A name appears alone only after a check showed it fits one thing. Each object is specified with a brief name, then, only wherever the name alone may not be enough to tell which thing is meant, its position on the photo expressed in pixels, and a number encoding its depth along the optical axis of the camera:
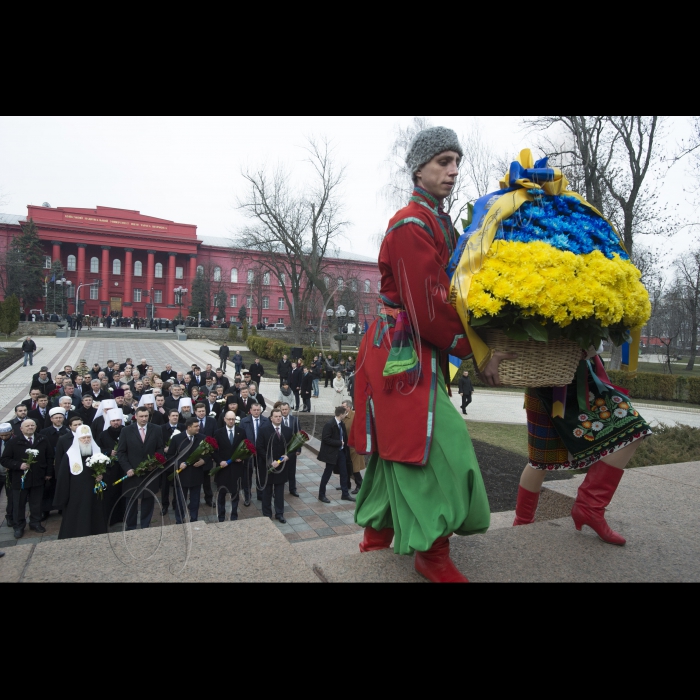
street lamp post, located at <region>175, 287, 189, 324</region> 56.25
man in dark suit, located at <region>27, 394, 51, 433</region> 8.93
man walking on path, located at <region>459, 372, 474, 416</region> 17.59
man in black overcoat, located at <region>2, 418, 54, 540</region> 7.02
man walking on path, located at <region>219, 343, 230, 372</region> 27.13
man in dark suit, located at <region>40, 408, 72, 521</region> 7.61
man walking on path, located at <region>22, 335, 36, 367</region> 23.52
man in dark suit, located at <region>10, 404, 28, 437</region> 7.55
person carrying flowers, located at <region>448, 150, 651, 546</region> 2.25
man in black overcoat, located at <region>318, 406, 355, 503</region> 9.20
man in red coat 2.37
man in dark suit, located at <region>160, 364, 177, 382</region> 15.84
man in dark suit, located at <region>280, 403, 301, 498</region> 8.78
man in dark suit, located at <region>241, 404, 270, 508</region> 8.27
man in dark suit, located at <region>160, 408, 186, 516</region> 7.04
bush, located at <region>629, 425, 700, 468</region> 7.03
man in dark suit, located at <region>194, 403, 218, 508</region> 8.55
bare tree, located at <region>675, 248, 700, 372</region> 32.59
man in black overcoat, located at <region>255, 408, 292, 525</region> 7.93
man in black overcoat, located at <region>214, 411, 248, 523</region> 7.86
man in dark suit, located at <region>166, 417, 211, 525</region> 7.26
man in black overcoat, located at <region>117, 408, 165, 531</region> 6.51
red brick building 55.72
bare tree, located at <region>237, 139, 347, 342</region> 34.03
